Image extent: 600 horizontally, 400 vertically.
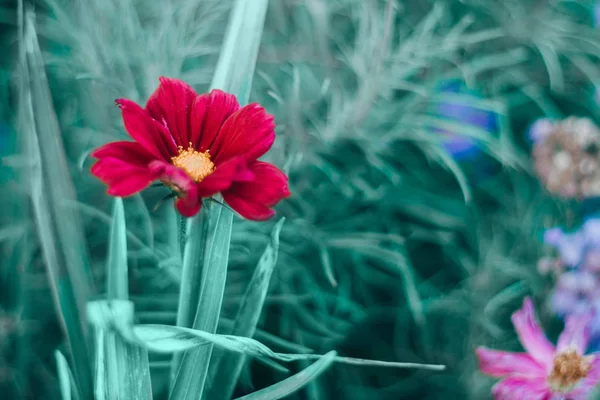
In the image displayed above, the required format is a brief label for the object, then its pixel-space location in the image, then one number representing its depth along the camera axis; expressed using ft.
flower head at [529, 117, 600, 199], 2.04
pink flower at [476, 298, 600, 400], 1.49
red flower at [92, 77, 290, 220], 0.97
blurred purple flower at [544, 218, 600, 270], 1.93
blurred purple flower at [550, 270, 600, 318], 1.91
